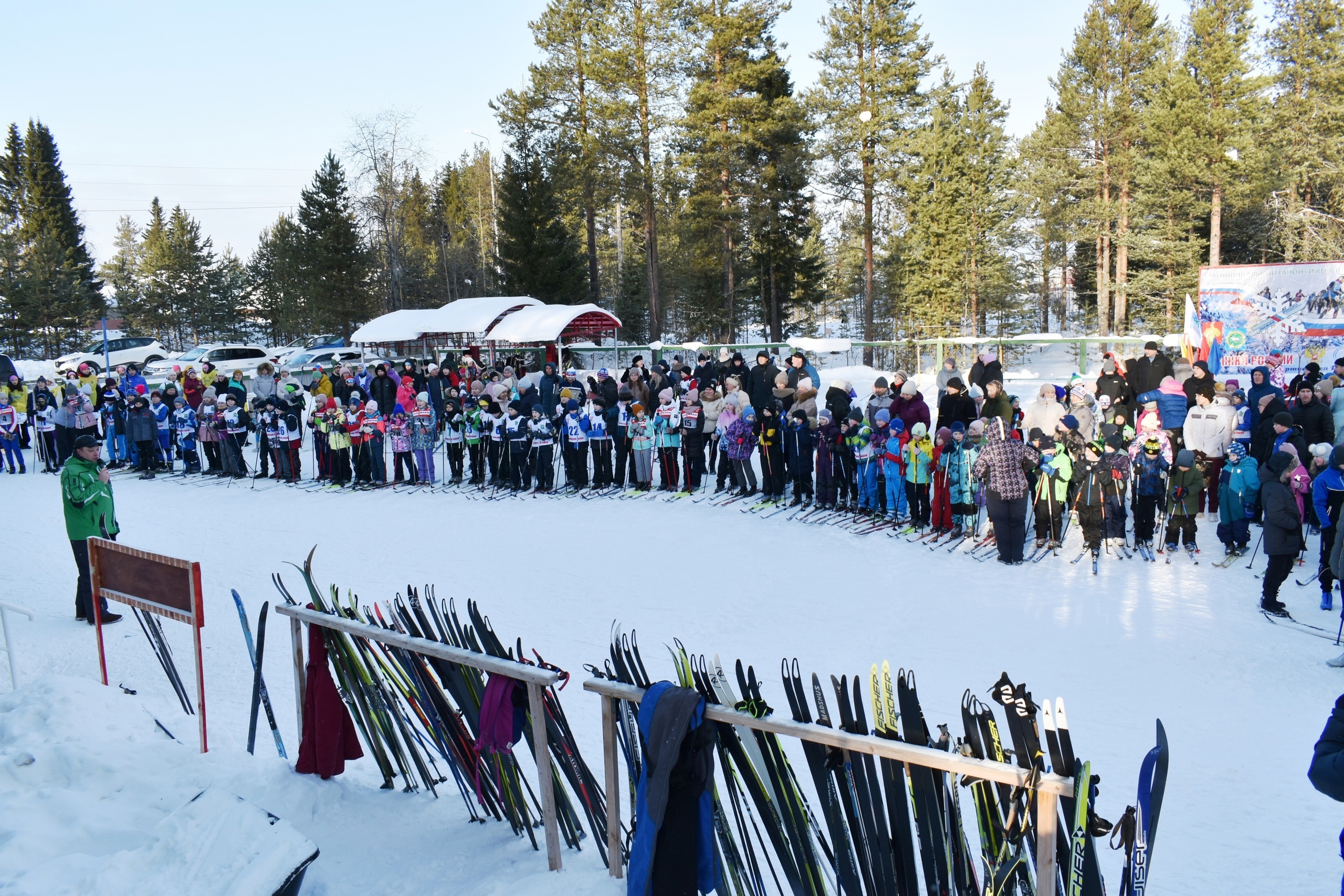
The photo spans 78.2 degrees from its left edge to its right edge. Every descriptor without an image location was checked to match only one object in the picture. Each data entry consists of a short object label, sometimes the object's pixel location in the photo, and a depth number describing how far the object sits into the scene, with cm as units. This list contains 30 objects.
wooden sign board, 488
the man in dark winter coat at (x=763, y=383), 1348
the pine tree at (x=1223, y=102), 2636
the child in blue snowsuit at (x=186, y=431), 1564
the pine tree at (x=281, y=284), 3991
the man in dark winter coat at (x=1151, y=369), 1118
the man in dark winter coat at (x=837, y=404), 1180
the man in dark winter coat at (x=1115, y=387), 1130
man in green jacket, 749
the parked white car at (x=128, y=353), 3288
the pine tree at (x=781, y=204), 2816
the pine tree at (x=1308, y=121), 2598
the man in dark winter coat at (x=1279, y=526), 692
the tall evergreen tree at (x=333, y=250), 3634
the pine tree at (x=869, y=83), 2908
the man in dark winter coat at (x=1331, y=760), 257
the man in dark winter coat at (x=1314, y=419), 913
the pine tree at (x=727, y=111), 2716
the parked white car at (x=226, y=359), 2722
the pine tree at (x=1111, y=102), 3012
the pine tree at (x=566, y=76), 3109
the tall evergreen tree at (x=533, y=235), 3284
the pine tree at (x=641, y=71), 2734
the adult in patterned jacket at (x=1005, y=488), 881
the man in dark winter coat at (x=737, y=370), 1533
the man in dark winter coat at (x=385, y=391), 1633
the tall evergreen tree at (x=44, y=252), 3769
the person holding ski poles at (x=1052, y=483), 924
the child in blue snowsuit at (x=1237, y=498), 861
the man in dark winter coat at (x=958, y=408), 1095
